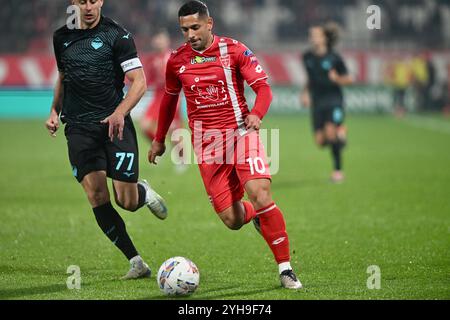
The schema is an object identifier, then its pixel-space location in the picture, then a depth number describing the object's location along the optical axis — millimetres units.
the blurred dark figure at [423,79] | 33094
